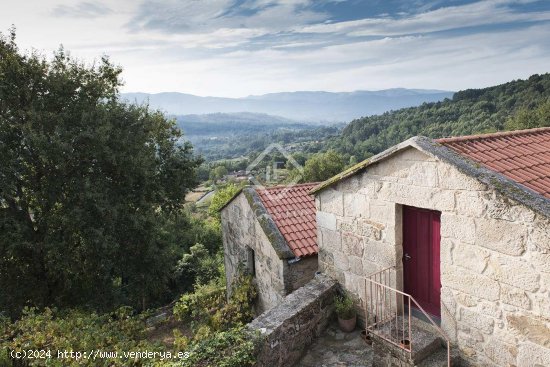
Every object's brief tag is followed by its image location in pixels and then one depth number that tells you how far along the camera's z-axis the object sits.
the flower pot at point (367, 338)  6.94
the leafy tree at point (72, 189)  11.40
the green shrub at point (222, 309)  9.19
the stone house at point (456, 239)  4.67
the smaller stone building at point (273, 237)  8.75
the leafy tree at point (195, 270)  27.44
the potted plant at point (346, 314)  7.35
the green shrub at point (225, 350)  5.36
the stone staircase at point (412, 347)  5.58
